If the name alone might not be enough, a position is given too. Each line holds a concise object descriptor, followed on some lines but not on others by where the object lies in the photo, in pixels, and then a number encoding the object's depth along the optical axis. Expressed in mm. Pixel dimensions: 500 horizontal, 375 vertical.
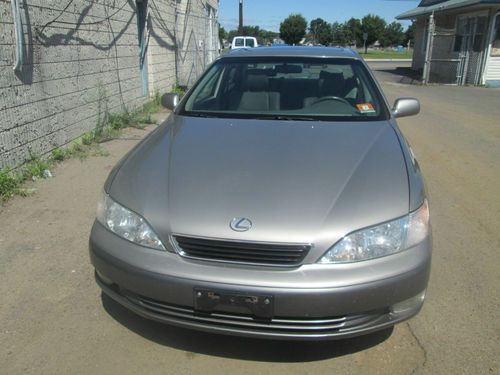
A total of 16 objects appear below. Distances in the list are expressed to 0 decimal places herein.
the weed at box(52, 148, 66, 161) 6145
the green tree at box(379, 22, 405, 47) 87875
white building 17438
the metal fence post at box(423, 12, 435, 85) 16922
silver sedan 2180
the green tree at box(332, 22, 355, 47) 68419
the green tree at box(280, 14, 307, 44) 78438
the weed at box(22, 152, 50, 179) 5394
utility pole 33831
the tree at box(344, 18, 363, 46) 71188
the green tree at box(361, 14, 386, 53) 73438
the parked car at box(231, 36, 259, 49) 27844
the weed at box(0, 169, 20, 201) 4742
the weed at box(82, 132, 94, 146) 7048
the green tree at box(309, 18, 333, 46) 71925
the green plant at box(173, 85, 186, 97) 13242
